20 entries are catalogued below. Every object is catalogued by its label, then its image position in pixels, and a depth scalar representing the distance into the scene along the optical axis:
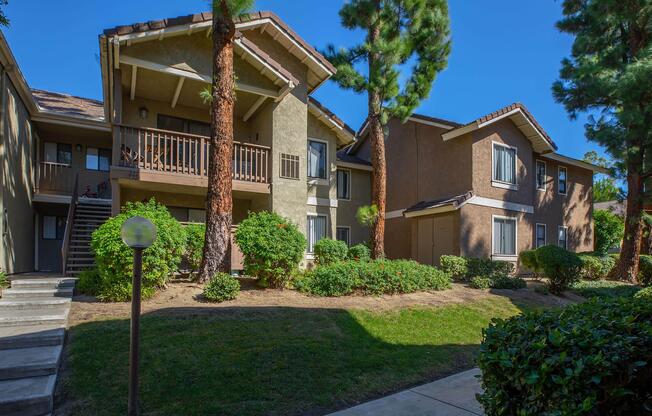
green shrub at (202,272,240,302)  9.20
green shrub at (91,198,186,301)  8.75
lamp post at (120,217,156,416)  4.42
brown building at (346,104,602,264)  17.59
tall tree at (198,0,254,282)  10.38
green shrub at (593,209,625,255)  26.66
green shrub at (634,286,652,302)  10.04
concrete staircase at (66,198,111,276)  11.88
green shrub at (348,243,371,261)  16.02
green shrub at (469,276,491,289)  13.55
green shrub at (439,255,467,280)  15.23
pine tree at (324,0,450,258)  14.88
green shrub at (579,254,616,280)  17.81
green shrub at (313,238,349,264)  15.04
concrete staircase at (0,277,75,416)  5.18
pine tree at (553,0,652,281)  16.25
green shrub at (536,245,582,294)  13.52
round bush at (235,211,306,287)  10.44
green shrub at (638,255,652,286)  18.34
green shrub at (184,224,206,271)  11.23
